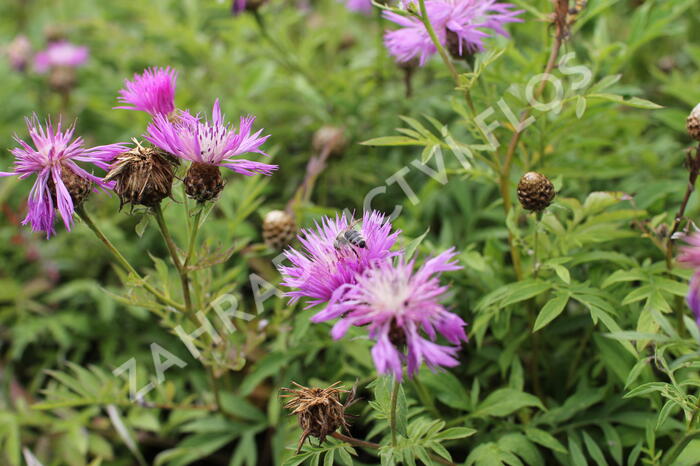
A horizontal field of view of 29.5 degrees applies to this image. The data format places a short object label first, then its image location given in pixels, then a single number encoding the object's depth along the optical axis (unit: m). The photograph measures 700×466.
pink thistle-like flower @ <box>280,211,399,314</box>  0.51
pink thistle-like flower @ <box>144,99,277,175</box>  0.54
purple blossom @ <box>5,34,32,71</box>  1.03
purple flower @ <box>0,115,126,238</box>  0.55
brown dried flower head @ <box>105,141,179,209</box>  0.54
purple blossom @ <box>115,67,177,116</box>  0.56
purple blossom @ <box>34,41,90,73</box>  1.00
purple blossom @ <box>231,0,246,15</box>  0.76
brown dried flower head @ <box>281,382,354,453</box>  0.53
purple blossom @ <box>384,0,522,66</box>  0.59
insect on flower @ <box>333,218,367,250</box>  0.52
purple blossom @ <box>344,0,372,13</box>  0.81
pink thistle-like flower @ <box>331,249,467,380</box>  0.48
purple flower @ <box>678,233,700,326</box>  0.46
